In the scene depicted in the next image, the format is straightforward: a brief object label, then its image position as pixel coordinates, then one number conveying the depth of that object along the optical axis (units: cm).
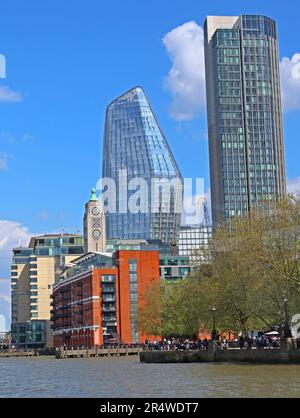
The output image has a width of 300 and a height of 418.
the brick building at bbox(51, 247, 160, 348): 18438
